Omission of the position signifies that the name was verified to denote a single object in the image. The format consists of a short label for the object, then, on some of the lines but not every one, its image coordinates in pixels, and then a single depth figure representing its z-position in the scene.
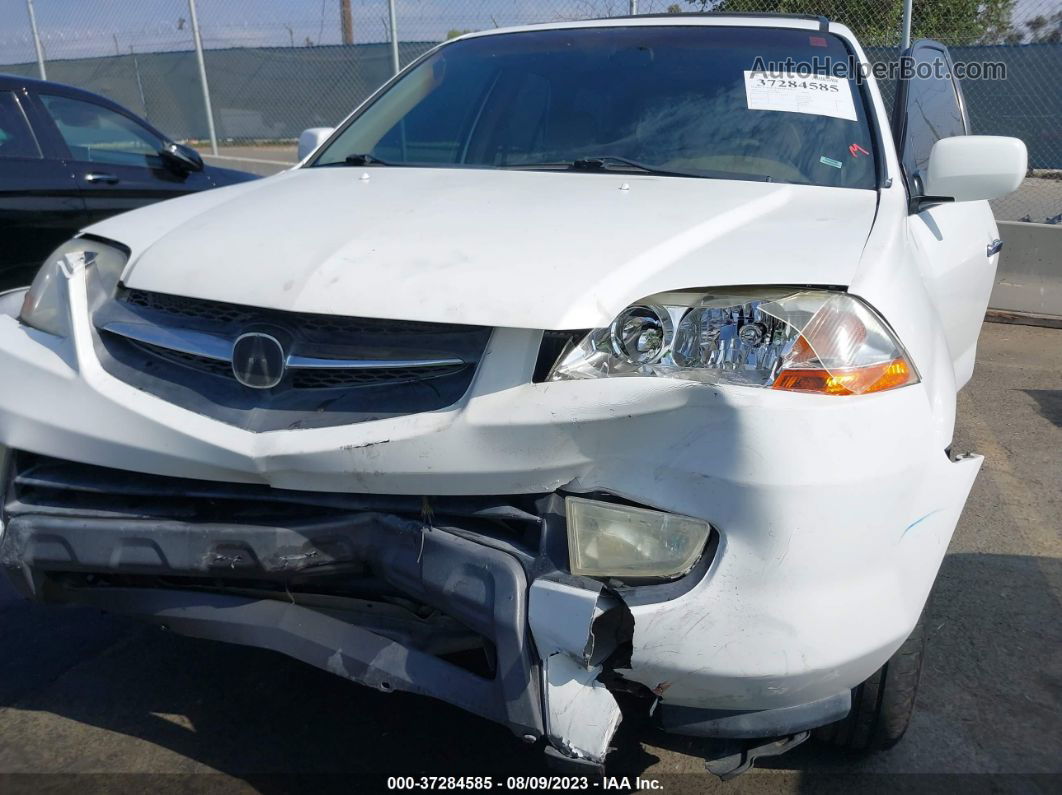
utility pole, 11.39
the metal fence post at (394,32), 9.45
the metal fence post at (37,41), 15.49
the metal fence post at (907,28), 7.33
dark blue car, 5.67
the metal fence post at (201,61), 12.91
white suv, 1.82
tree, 8.70
